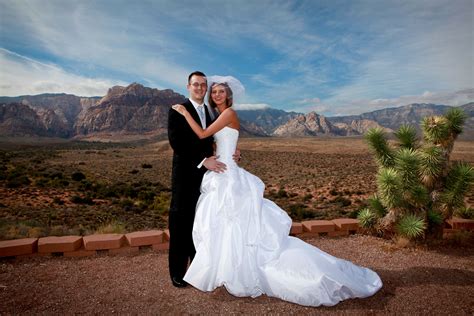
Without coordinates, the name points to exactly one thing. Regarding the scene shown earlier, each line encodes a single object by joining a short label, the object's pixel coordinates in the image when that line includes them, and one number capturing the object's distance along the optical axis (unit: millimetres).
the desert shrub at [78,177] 28816
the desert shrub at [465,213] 6972
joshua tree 5660
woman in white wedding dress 3605
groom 4074
